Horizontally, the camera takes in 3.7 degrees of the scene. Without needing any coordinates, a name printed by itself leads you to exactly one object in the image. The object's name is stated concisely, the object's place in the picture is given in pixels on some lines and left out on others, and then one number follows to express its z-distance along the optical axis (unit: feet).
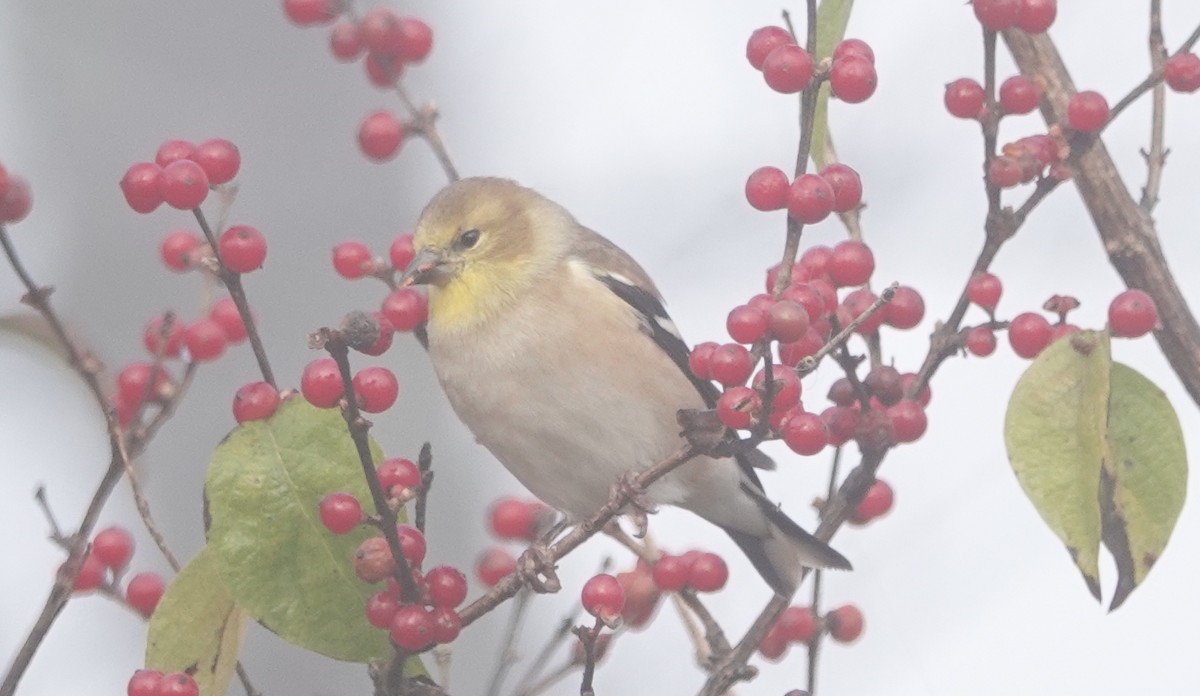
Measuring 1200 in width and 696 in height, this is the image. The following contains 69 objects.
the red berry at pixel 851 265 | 11.53
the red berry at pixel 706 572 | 11.70
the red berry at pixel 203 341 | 11.50
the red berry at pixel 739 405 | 11.29
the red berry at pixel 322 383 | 11.32
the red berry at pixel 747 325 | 11.32
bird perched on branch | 11.89
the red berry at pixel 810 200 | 11.42
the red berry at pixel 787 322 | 11.29
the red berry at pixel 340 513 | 11.34
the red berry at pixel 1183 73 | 11.60
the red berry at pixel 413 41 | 11.57
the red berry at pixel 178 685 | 11.30
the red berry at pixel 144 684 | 11.29
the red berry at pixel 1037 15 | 11.48
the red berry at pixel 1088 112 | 11.51
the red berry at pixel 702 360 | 11.34
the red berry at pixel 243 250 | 11.39
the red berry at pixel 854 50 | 11.49
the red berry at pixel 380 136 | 11.63
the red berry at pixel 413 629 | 11.31
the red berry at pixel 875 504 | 11.74
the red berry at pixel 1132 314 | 11.47
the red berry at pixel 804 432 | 11.40
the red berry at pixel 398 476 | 11.35
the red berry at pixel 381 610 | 11.34
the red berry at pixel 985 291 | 11.54
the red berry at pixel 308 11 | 11.55
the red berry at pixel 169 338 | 11.51
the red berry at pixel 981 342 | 11.57
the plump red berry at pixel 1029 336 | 11.57
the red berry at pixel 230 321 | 11.55
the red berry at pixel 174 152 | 11.42
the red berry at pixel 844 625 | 11.79
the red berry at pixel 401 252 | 11.74
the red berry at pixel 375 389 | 11.36
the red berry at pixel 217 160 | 11.42
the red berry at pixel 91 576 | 11.53
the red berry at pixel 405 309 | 11.58
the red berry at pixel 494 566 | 11.68
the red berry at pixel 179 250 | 11.55
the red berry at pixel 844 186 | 11.46
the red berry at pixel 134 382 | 11.50
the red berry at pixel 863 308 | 11.57
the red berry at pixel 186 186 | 11.36
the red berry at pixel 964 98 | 11.54
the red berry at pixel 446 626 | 11.32
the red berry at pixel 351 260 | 11.61
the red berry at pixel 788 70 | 11.47
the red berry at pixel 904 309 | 11.60
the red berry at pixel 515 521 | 11.78
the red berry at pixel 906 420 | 11.55
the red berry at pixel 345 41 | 11.55
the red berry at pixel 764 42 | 11.53
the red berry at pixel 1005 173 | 11.46
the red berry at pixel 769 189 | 11.45
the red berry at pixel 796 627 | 11.69
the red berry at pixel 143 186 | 11.37
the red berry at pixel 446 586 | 11.35
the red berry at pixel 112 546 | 11.54
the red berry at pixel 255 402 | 11.35
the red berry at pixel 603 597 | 11.40
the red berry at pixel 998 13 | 11.46
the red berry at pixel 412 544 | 11.35
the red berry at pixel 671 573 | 11.68
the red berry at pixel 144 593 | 11.54
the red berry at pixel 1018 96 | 11.54
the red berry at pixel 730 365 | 11.33
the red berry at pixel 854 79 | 11.48
